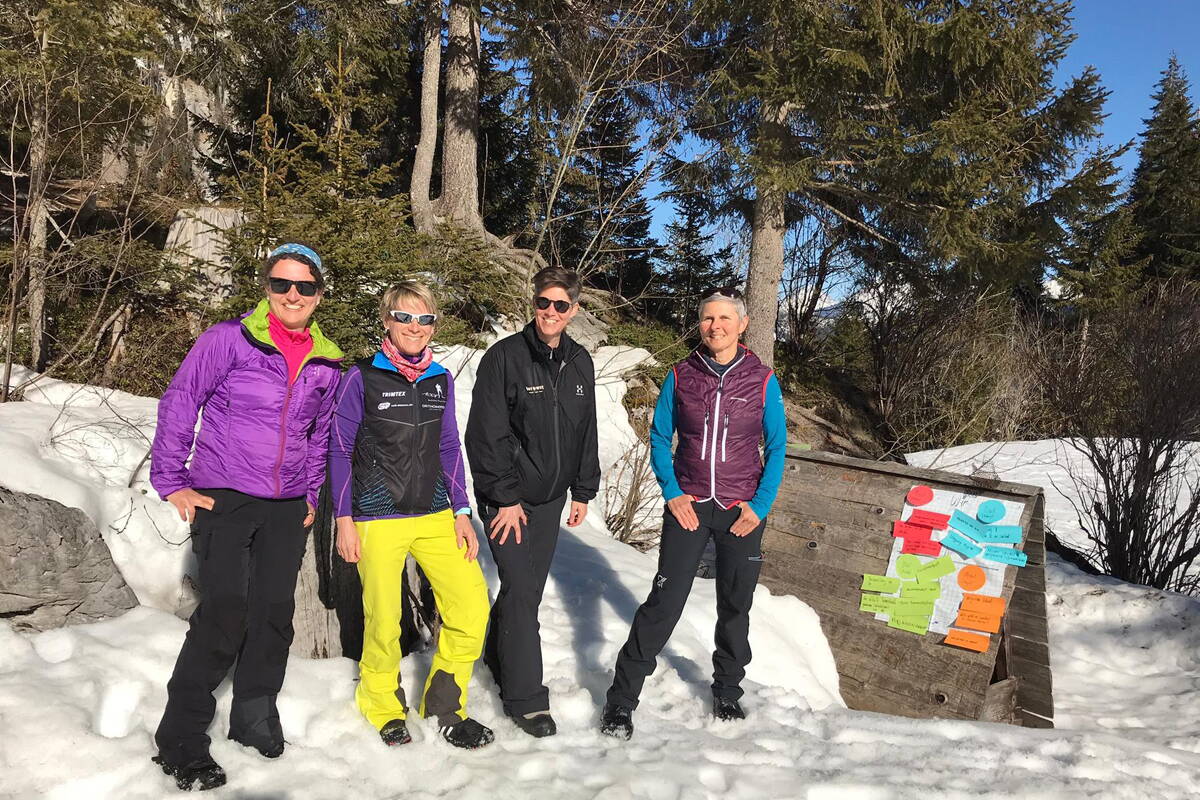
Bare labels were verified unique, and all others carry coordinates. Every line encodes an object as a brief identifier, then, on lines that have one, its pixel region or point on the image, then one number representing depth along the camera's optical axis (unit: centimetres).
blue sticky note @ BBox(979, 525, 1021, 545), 412
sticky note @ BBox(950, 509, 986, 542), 425
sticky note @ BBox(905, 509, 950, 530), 435
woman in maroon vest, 314
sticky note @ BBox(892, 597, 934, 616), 429
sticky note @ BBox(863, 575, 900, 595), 441
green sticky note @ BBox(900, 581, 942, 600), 429
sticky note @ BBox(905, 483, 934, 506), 443
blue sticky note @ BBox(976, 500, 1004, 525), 420
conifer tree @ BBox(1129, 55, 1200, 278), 2288
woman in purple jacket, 244
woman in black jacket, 294
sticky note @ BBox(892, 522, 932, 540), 439
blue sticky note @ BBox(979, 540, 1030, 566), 409
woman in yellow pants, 277
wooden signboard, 414
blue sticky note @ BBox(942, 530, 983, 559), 424
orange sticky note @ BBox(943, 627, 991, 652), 409
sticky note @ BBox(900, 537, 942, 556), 434
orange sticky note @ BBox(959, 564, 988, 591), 418
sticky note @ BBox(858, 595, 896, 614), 441
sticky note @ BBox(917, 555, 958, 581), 429
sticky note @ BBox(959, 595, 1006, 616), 410
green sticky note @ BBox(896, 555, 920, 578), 437
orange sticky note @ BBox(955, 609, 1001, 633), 410
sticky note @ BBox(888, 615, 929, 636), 429
